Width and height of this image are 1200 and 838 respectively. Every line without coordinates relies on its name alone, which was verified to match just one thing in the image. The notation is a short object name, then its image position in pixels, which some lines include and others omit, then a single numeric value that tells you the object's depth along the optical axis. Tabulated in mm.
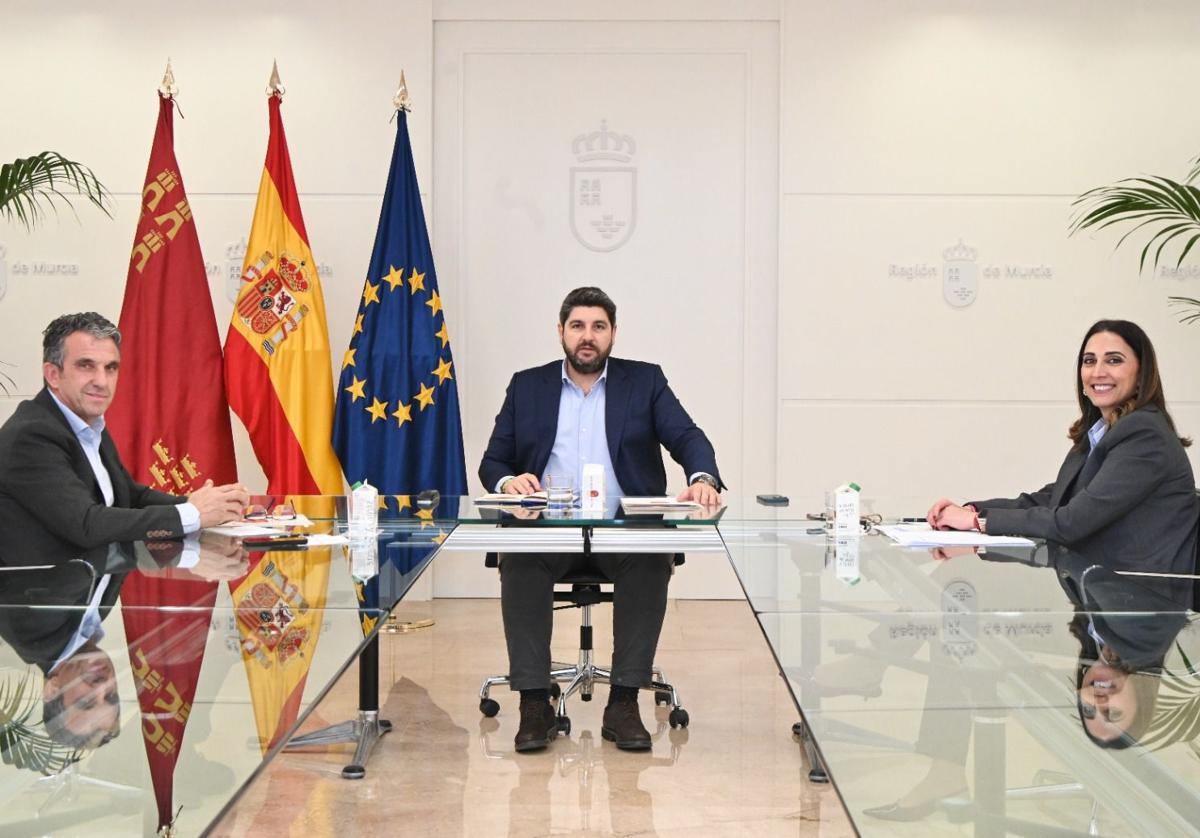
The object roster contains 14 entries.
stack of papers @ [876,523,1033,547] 3018
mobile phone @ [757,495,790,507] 3842
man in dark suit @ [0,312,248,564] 2959
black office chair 3959
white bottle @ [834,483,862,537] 3199
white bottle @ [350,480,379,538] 3078
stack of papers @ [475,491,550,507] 3582
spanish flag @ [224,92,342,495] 5496
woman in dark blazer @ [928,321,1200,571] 3057
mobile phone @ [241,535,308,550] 2893
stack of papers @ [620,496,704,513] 3354
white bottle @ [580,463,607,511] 3463
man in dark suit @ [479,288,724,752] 3885
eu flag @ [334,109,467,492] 5582
